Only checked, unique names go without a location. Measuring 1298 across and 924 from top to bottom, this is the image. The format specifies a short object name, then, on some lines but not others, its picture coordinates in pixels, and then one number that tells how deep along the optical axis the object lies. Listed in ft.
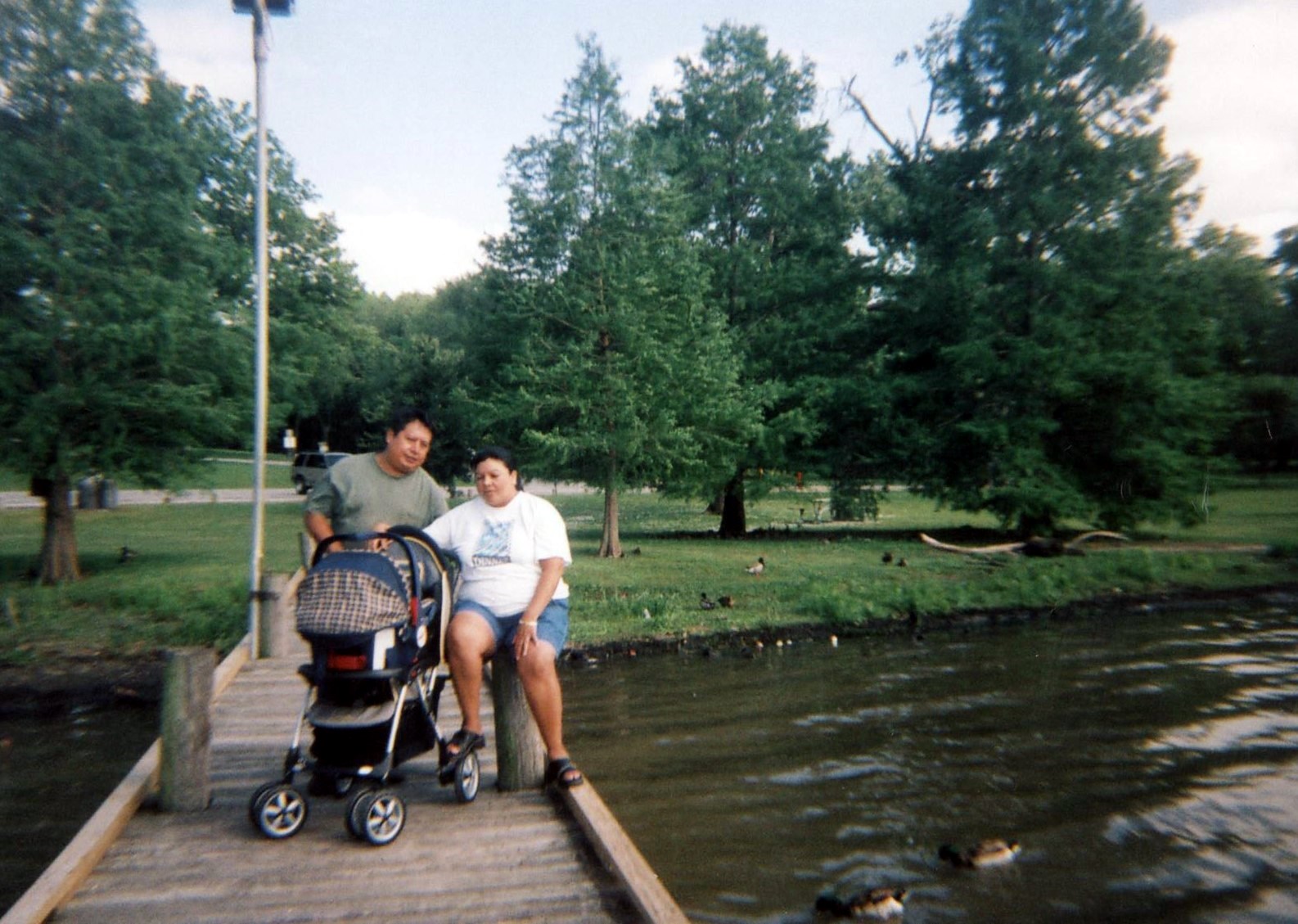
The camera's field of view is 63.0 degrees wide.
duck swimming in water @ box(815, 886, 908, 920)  20.24
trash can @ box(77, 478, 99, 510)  84.66
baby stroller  15.42
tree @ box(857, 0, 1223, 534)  81.61
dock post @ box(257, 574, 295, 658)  31.27
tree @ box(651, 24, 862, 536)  90.33
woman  17.46
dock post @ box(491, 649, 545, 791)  18.08
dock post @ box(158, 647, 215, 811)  16.98
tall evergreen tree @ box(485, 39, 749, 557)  69.87
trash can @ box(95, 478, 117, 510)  99.95
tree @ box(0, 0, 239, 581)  48.24
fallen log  71.26
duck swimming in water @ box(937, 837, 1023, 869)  22.65
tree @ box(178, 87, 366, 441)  58.49
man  19.65
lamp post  31.14
